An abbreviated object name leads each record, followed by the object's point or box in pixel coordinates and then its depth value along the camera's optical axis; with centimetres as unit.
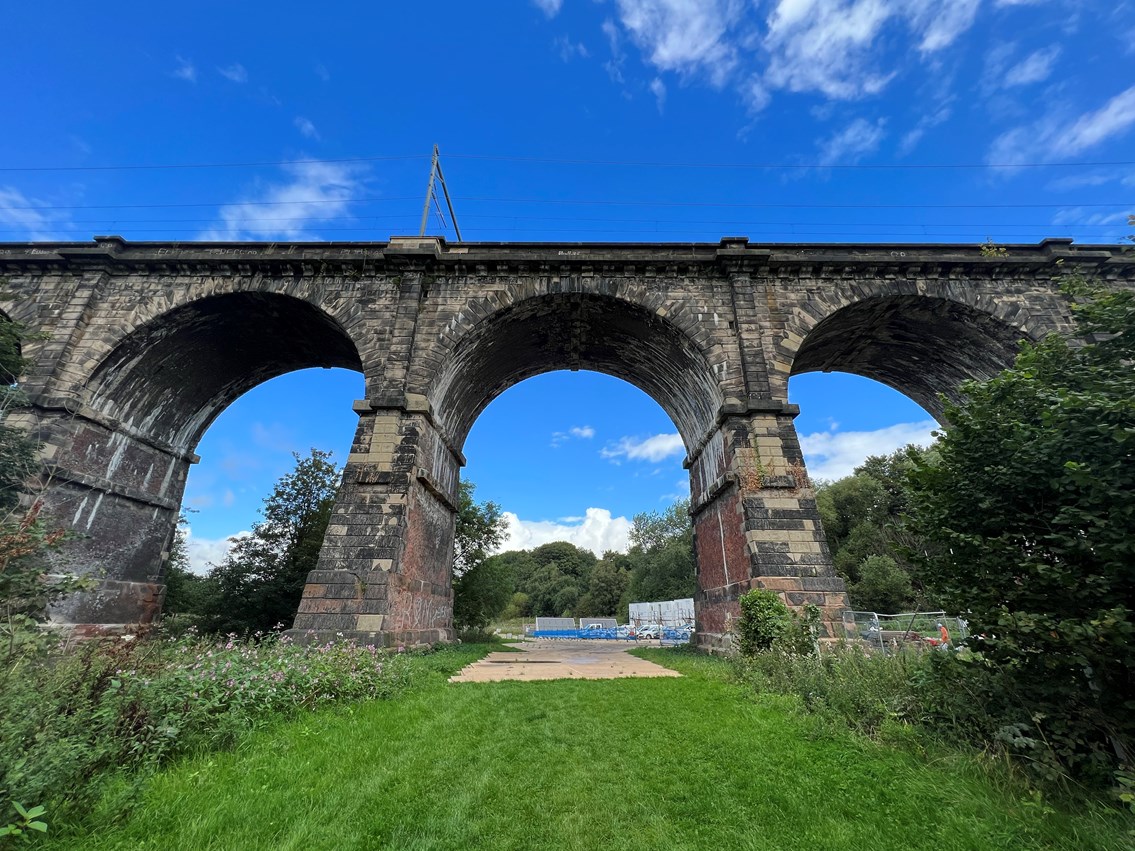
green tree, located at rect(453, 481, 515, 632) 2609
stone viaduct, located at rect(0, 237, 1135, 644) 1271
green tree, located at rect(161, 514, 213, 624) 1955
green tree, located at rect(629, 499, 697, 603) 5575
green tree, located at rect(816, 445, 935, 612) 3494
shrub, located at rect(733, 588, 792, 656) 943
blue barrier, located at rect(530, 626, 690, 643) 3462
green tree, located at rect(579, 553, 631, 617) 7906
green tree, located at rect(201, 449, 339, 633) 1808
